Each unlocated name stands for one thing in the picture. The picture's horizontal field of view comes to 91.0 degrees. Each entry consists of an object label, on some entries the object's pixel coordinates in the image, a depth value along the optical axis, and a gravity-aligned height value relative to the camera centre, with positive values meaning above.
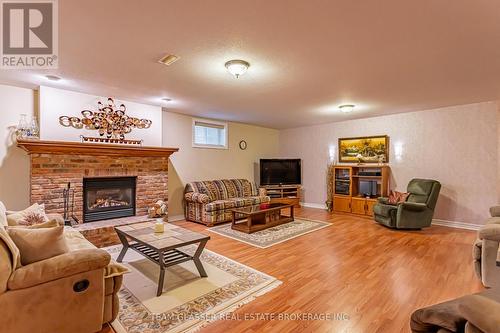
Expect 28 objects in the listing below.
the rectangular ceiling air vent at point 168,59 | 2.83 +1.28
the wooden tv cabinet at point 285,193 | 7.44 -0.81
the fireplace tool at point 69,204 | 4.07 -0.62
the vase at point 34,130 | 3.85 +0.60
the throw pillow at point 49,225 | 2.21 -0.52
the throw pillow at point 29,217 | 2.69 -0.56
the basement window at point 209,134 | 6.34 +0.91
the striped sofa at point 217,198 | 5.29 -0.76
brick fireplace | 3.86 -0.02
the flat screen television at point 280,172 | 7.56 -0.15
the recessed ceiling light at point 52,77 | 3.48 +1.30
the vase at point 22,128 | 3.81 +0.62
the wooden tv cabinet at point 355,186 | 6.06 -0.52
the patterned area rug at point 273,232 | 4.16 -1.25
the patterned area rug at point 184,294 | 2.05 -1.28
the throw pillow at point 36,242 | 1.81 -0.57
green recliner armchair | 4.77 -0.84
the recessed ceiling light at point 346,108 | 5.07 +1.25
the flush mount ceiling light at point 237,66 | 2.93 +1.22
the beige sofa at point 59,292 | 1.64 -0.91
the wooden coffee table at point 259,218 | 4.76 -1.09
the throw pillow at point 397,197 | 5.29 -0.66
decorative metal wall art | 4.29 +0.83
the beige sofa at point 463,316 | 0.93 -0.64
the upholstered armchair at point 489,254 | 2.51 -0.92
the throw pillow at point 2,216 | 2.20 -0.45
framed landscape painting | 6.18 +0.47
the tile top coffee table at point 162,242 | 2.55 -0.82
